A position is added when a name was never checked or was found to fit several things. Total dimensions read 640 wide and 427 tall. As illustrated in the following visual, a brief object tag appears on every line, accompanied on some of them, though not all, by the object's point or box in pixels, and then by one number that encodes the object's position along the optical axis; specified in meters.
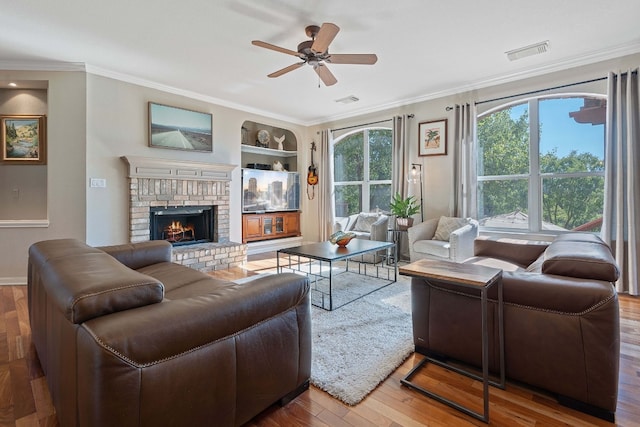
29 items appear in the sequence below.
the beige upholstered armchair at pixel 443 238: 4.00
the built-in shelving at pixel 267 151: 5.97
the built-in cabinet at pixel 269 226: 5.82
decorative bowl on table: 3.66
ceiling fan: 2.70
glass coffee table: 3.18
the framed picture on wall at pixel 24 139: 4.05
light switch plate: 3.96
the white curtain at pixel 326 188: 6.30
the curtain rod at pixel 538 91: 3.67
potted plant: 4.80
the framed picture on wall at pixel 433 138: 4.86
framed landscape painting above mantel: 4.48
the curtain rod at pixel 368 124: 5.22
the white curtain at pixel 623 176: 3.33
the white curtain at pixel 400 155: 5.23
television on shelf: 5.79
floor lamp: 5.05
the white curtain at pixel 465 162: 4.51
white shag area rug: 1.79
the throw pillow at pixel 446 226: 4.41
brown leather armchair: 1.46
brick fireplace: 4.26
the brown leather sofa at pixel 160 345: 0.97
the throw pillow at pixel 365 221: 5.32
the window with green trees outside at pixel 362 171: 5.79
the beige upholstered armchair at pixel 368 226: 4.88
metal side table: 1.47
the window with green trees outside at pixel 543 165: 3.82
